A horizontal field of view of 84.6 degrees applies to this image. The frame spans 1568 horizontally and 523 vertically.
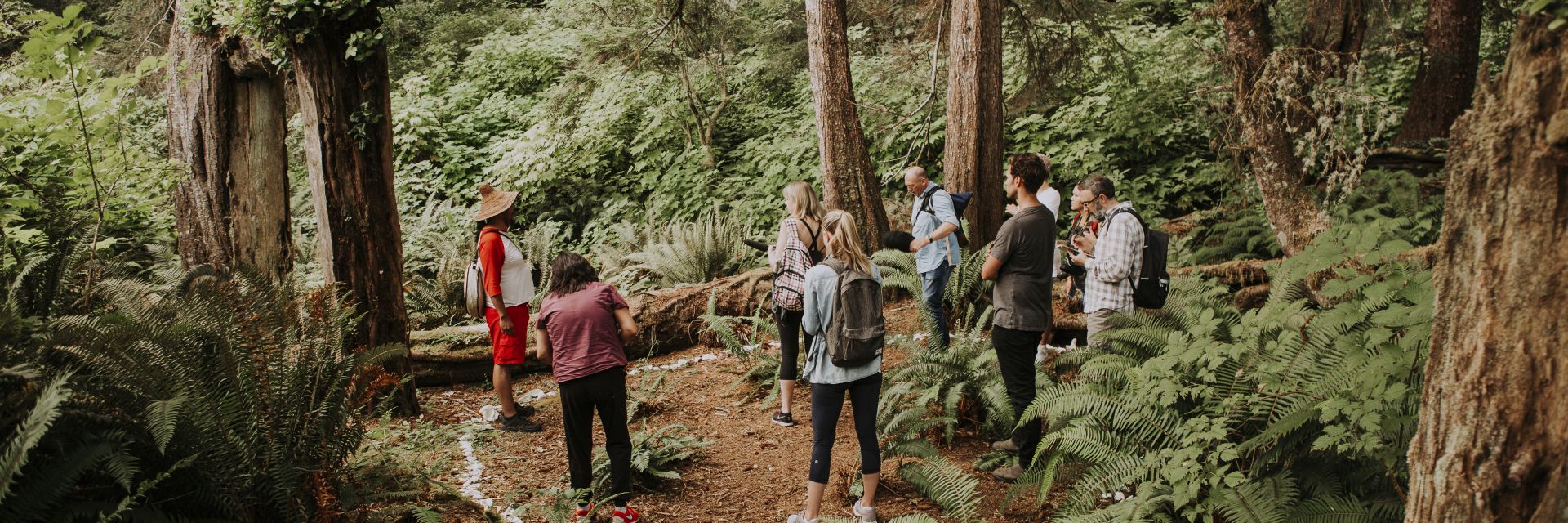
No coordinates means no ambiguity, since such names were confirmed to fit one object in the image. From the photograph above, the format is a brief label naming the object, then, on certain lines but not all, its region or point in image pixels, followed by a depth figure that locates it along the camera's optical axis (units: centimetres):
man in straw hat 607
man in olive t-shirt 483
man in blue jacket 685
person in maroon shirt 464
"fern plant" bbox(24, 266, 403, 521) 343
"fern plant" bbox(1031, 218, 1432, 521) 383
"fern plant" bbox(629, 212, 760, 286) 1024
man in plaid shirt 538
